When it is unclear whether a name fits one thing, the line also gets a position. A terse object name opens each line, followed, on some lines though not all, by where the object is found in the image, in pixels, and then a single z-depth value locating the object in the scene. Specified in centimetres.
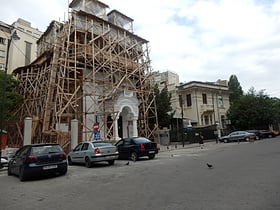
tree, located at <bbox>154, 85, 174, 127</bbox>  3462
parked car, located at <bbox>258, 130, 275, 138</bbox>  3694
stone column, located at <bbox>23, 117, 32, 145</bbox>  1904
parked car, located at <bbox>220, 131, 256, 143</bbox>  3329
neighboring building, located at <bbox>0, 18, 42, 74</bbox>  4678
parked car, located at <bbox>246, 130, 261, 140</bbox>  3508
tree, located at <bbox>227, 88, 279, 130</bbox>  4166
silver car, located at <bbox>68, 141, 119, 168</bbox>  1382
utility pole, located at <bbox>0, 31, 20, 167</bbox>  1588
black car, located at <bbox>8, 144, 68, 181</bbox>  1043
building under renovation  2342
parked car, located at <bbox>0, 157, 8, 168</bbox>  1606
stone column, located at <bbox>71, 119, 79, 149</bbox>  2041
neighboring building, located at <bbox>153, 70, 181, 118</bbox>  4688
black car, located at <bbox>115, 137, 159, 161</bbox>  1603
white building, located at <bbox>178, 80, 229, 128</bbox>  4405
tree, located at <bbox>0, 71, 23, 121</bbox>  2486
